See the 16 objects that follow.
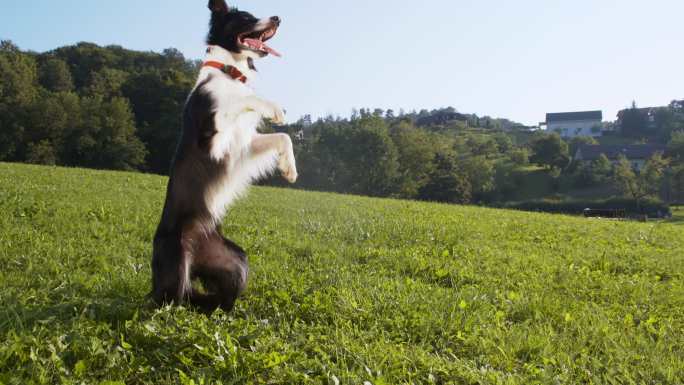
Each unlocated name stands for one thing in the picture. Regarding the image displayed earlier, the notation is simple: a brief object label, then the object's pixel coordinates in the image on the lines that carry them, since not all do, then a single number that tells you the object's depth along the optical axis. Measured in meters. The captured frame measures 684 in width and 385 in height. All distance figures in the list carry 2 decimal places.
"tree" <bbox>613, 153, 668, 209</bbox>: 57.19
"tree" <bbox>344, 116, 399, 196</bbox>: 49.91
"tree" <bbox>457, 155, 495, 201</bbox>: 63.09
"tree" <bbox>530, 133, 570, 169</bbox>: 74.94
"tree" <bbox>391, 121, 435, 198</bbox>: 53.69
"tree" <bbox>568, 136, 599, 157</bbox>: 87.25
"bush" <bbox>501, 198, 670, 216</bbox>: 55.25
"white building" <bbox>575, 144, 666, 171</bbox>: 78.44
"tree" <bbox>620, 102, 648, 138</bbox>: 102.88
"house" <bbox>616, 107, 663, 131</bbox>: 104.12
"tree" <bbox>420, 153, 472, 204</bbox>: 54.78
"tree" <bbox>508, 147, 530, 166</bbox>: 78.88
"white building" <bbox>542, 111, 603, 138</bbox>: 126.88
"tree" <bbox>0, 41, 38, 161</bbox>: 35.62
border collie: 3.34
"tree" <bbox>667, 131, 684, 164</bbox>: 68.00
